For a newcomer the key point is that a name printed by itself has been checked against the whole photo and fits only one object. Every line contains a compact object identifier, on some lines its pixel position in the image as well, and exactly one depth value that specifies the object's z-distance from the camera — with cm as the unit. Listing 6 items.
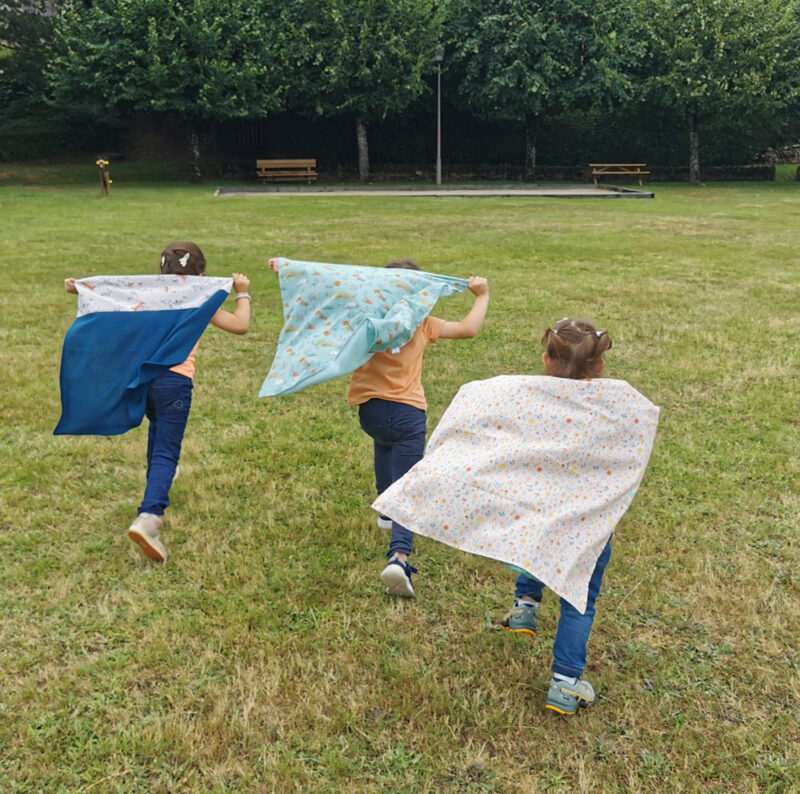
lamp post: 2853
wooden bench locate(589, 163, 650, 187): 3266
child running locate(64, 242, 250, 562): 407
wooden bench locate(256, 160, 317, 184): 3272
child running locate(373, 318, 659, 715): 281
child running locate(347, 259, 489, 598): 370
